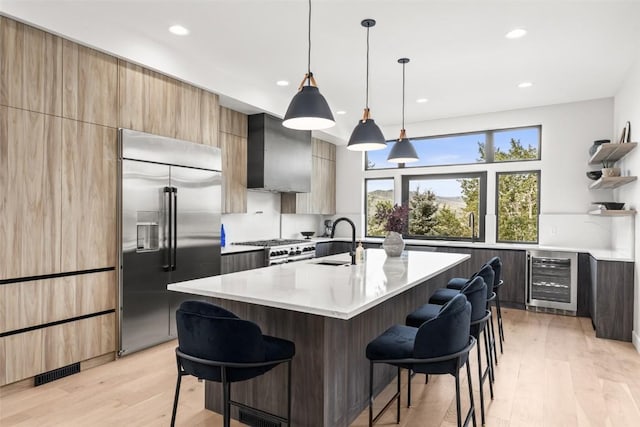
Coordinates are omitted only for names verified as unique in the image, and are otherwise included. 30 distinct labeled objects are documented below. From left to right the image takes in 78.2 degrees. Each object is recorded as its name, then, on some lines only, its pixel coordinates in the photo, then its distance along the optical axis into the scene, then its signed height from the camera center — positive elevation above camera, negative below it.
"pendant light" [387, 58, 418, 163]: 4.12 +0.63
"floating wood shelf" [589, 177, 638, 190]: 4.18 +0.35
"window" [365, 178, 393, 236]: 7.34 +0.24
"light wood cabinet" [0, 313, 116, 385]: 2.82 -1.08
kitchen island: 2.04 -0.69
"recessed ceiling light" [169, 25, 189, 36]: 3.54 +1.64
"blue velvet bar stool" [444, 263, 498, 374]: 3.03 -0.74
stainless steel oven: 5.18 -0.56
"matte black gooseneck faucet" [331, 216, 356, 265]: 3.29 -0.38
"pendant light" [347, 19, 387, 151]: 3.47 +0.67
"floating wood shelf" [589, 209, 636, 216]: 4.07 +0.00
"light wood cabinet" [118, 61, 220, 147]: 3.61 +1.04
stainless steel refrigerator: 3.56 -0.18
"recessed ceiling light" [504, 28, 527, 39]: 3.51 +1.61
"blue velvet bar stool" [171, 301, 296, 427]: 1.78 -0.64
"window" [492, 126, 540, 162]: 6.00 +1.05
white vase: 3.83 -0.33
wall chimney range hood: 5.41 +0.78
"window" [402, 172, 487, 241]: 6.43 +0.12
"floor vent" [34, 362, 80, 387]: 2.98 -1.30
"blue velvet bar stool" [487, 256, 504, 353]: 3.59 -0.56
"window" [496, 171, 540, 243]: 6.02 +0.10
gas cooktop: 5.45 -0.47
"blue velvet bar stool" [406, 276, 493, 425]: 2.39 -0.62
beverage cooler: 5.12 -0.92
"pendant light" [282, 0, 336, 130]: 2.57 +0.67
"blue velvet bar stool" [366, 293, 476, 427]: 1.91 -0.70
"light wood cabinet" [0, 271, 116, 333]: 2.83 -0.71
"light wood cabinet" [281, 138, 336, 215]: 6.59 +0.38
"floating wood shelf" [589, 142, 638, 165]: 4.15 +0.69
